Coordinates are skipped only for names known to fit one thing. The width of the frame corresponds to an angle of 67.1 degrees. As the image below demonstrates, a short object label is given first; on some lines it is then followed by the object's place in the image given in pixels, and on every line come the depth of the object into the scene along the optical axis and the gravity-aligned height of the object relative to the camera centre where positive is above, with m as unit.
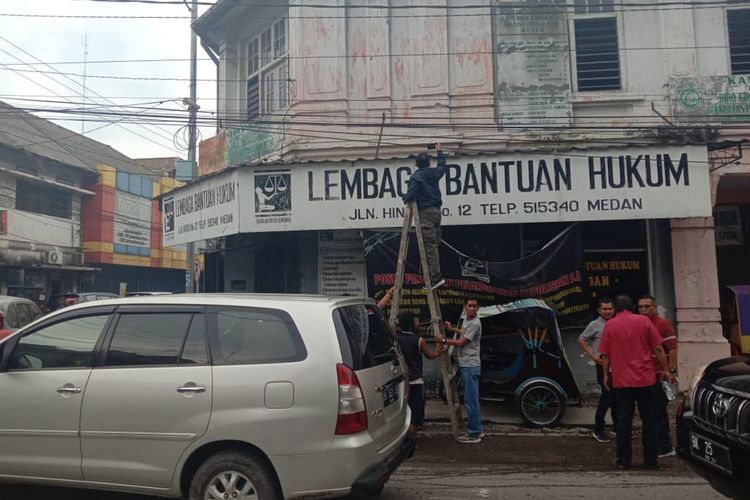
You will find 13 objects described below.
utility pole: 13.92 +4.35
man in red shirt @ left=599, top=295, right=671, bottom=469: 5.27 -0.79
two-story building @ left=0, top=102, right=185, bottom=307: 25.38 +4.44
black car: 3.34 -0.85
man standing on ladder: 6.67 +1.10
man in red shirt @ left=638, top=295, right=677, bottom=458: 5.82 -0.68
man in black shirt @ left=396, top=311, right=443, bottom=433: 6.12 -0.68
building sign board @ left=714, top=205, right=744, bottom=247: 10.80 +1.15
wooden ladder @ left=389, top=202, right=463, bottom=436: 6.53 -0.14
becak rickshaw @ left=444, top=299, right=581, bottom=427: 7.28 -0.95
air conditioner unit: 26.91 +2.23
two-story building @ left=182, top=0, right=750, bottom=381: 8.52 +2.89
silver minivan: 3.53 -0.66
